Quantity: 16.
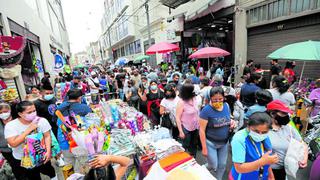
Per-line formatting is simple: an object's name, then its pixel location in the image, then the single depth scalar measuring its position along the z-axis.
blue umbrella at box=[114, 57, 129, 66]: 16.16
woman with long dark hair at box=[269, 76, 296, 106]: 3.29
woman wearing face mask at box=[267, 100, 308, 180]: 2.06
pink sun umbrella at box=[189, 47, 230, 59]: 6.77
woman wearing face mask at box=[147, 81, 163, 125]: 4.33
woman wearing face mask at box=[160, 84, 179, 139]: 3.53
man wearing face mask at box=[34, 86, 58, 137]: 3.65
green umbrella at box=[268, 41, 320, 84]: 3.55
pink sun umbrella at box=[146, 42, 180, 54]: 8.45
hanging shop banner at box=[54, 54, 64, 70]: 7.45
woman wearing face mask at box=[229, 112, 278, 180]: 1.75
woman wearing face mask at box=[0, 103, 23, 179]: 2.70
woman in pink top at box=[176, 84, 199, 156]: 2.96
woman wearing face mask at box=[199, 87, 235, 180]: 2.48
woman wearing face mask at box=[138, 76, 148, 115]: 4.74
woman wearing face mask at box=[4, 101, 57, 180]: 2.30
